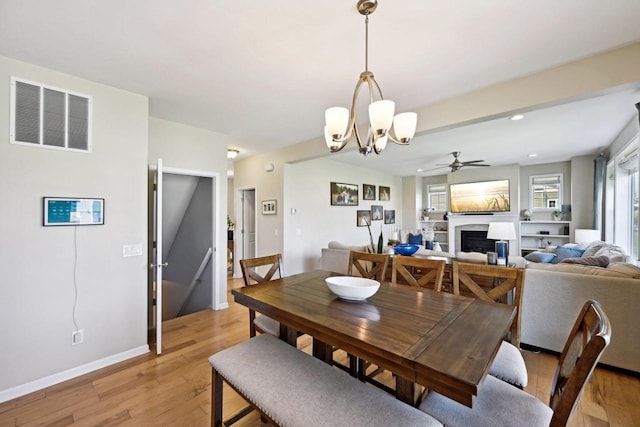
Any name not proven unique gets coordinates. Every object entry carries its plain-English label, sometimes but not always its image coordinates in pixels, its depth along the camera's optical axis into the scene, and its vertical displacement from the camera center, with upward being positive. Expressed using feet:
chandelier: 5.35 +1.98
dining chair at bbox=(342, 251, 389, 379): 7.93 -1.61
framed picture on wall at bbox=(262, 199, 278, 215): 16.53 +0.35
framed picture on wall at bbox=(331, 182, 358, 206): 19.93 +1.51
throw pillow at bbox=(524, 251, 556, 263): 14.37 -2.34
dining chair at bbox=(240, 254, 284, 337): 6.82 -2.02
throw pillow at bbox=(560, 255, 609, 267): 9.37 -1.66
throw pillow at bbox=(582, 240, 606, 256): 12.96 -1.66
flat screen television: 21.91 +1.55
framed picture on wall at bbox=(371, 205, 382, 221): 24.05 +0.08
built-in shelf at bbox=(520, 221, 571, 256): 20.31 -1.51
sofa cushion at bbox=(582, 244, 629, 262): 9.48 -1.50
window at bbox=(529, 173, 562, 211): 20.80 +1.90
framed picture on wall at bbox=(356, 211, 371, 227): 22.44 -0.41
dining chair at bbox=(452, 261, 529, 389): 4.58 -1.91
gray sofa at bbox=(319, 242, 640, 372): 7.38 -2.65
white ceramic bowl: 5.37 -1.60
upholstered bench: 3.48 -2.69
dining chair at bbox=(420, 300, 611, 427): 3.45 -2.67
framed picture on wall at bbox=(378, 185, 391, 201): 25.04 +2.01
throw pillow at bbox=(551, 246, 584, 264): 14.42 -2.11
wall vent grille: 6.95 +2.61
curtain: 16.47 +1.83
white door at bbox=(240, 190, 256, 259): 19.15 -0.95
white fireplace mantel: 21.20 -0.76
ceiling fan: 17.16 +3.34
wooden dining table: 3.18 -1.84
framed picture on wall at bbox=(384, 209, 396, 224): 25.82 -0.34
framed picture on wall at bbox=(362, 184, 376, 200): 23.15 +1.95
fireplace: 23.22 -2.46
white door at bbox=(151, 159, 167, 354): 8.57 -1.38
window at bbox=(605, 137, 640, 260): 13.17 +0.64
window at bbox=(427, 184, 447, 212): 27.40 +1.72
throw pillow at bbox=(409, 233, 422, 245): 23.54 -2.26
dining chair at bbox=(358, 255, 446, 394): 6.36 -1.66
